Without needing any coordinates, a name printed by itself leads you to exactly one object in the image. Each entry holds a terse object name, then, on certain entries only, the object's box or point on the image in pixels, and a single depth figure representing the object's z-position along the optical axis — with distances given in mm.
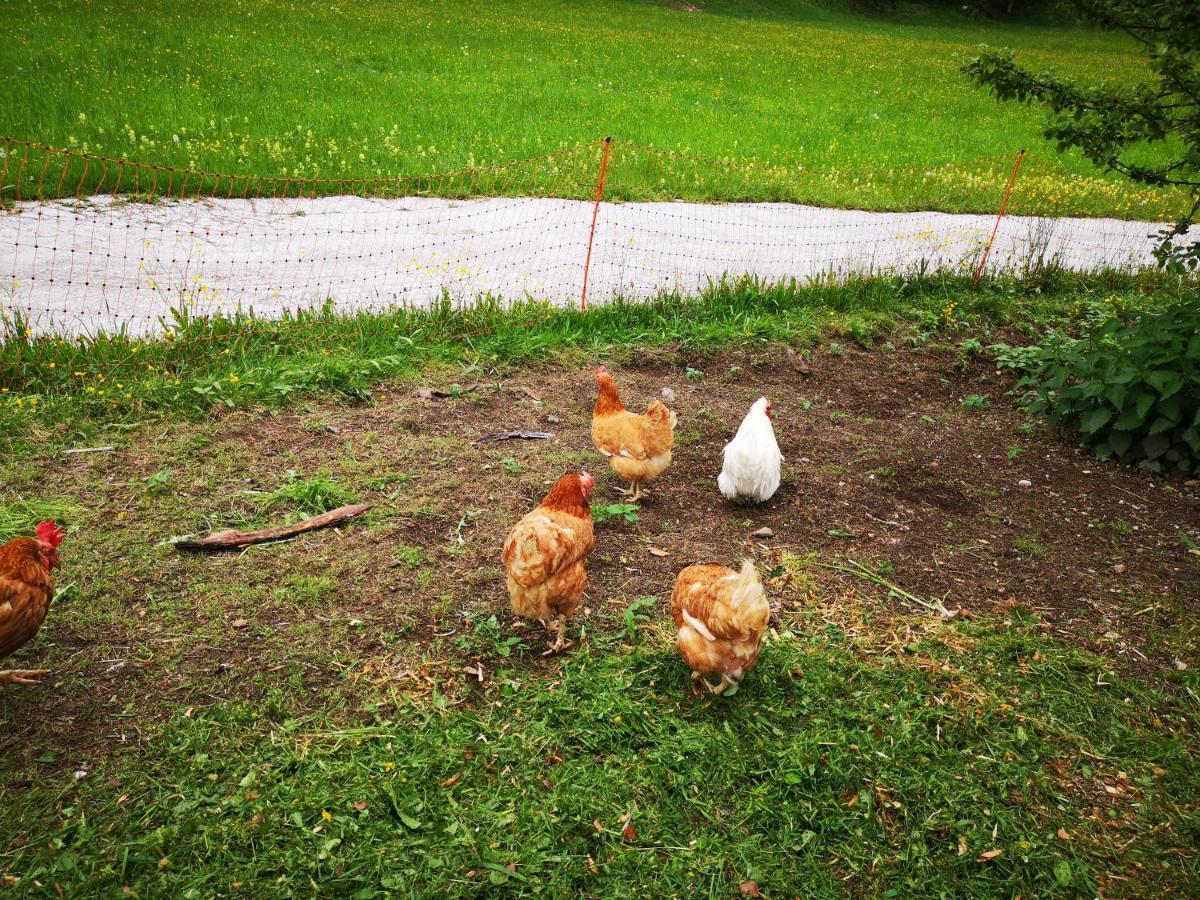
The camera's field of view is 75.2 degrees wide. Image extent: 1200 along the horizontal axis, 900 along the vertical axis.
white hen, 4707
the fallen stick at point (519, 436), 5605
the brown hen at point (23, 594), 3160
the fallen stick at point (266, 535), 4238
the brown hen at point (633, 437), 4699
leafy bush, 5398
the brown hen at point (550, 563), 3516
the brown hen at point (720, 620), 3170
